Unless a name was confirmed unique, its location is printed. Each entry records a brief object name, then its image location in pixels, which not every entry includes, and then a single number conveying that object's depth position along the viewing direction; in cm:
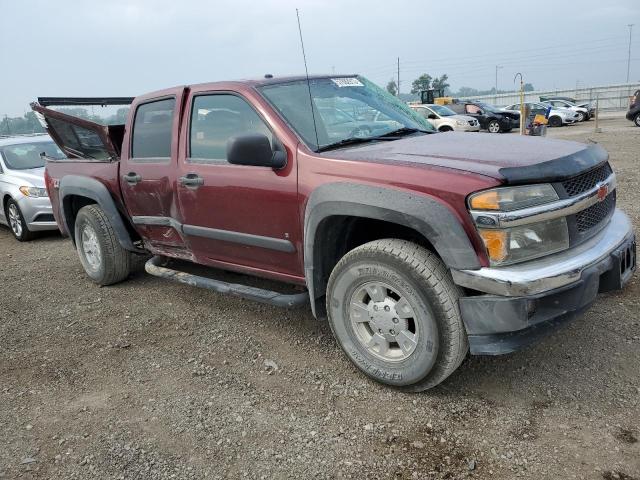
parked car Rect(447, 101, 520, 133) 2386
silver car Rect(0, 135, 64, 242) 764
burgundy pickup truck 259
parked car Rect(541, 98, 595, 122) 2758
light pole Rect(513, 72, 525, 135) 1418
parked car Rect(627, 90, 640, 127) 2012
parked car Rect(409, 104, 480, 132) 2072
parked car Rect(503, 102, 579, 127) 2692
